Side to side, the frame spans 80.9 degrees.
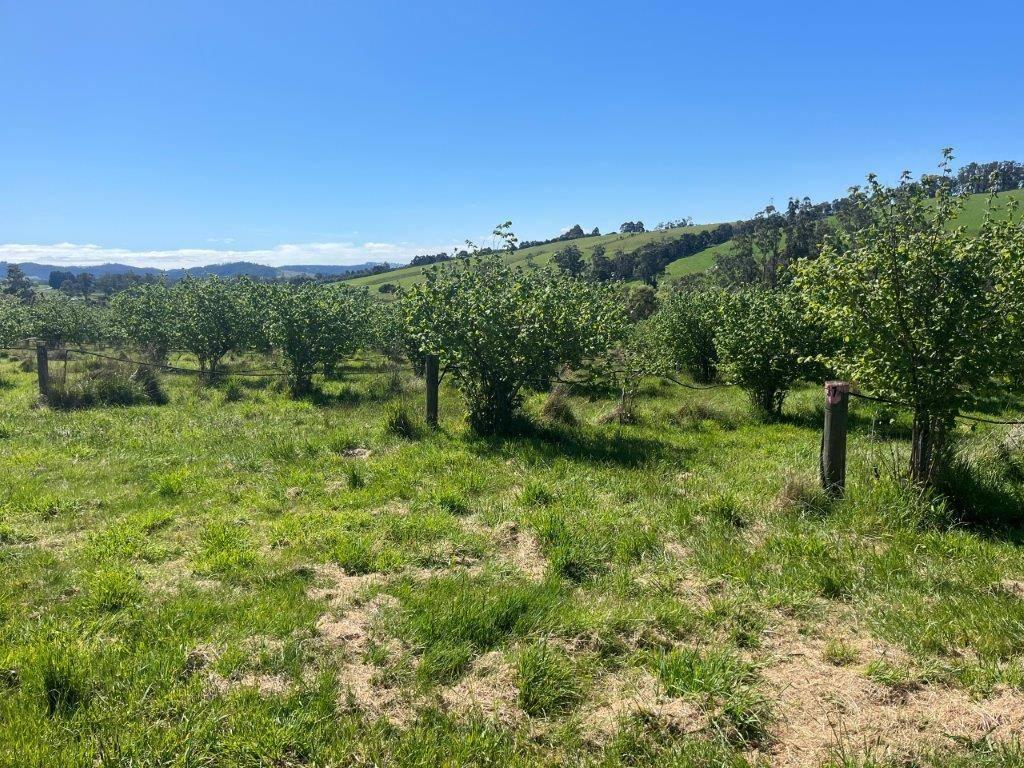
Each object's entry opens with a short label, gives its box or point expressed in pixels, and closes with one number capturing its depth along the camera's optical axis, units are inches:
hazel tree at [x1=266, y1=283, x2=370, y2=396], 674.2
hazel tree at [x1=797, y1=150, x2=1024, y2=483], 230.8
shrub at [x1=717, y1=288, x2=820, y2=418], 505.7
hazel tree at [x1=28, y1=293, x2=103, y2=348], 1332.4
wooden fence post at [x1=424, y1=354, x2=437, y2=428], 427.5
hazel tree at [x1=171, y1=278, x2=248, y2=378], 846.5
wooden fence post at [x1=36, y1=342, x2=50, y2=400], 534.6
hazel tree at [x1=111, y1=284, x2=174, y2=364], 1000.2
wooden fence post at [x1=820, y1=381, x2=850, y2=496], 253.4
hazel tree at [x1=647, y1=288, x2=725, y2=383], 806.7
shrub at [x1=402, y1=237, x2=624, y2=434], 408.8
